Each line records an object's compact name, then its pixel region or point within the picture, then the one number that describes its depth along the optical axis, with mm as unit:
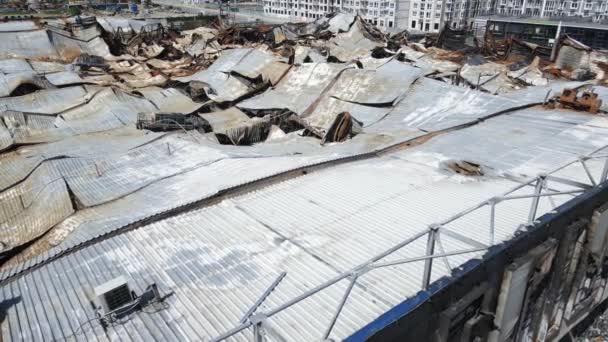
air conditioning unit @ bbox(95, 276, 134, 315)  7456
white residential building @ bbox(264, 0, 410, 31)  84312
